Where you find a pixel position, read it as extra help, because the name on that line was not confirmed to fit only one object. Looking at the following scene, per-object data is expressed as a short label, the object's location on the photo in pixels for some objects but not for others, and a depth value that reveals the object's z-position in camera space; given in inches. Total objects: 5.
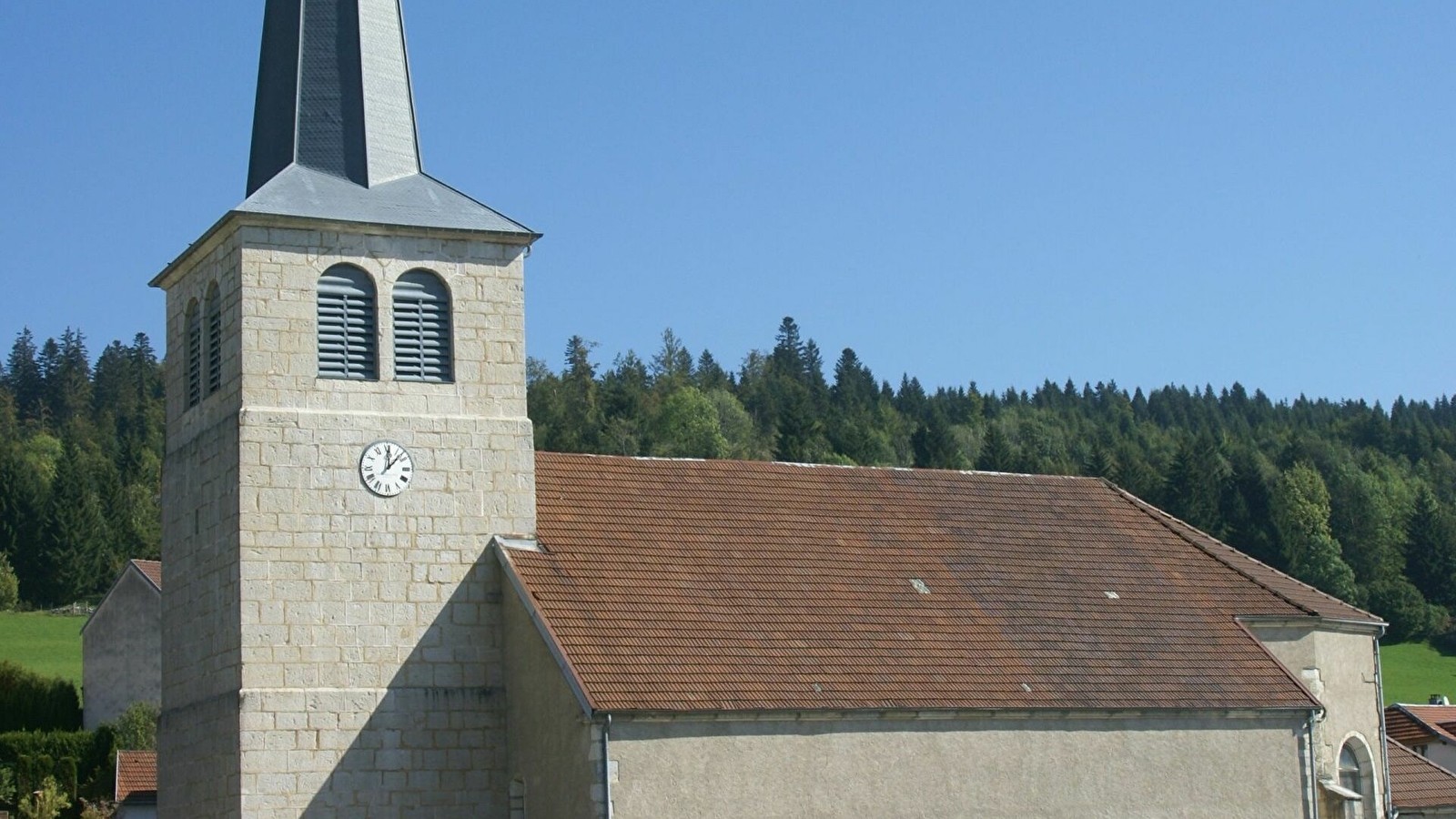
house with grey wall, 2096.5
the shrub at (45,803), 1713.8
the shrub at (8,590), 3097.9
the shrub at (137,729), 1939.0
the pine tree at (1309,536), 3661.4
